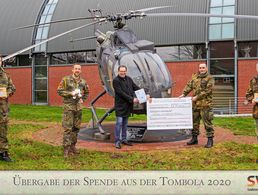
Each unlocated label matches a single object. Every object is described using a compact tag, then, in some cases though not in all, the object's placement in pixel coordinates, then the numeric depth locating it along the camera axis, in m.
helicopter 9.80
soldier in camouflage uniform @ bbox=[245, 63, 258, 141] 7.88
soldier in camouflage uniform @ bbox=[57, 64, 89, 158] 8.12
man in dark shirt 9.01
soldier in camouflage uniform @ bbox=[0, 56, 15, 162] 7.59
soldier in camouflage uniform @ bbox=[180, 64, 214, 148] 8.99
